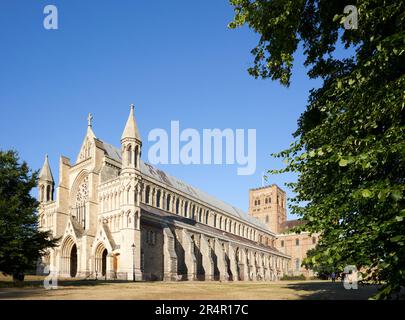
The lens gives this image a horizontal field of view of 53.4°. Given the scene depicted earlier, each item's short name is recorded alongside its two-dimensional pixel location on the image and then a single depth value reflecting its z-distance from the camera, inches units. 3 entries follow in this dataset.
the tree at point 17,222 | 1077.0
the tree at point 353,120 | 318.7
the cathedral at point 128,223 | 1801.2
